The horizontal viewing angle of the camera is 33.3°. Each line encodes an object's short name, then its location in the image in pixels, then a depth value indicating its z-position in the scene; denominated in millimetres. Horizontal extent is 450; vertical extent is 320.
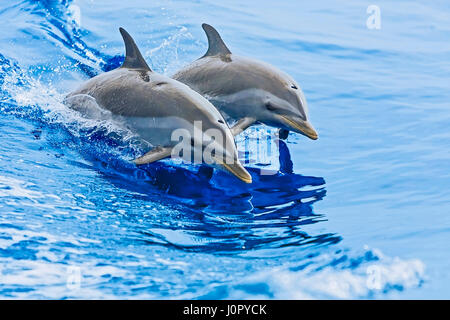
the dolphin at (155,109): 6262
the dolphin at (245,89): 7281
